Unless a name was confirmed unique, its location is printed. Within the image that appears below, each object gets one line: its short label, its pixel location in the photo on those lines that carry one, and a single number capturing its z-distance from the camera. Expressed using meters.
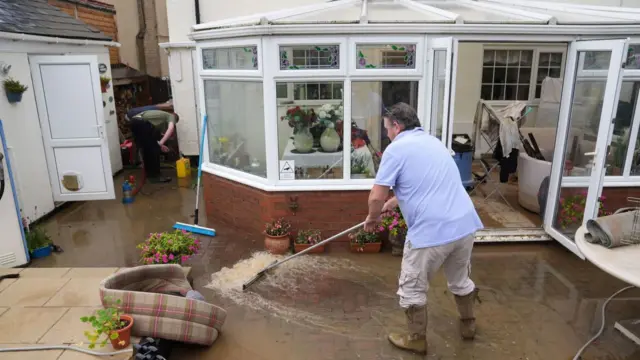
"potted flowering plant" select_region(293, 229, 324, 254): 5.44
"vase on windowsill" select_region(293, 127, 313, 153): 5.65
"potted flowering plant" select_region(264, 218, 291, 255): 5.42
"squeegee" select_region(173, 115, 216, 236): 6.12
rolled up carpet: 3.29
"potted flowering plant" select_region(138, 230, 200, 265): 4.40
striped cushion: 3.31
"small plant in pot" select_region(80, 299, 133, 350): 3.04
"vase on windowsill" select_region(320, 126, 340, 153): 5.56
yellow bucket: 9.09
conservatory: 5.05
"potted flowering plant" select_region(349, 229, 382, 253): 5.48
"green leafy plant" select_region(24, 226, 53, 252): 5.51
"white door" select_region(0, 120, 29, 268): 4.87
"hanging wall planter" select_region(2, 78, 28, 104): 5.87
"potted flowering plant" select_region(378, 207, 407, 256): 5.30
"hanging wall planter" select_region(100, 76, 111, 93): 8.65
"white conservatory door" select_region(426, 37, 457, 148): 4.86
